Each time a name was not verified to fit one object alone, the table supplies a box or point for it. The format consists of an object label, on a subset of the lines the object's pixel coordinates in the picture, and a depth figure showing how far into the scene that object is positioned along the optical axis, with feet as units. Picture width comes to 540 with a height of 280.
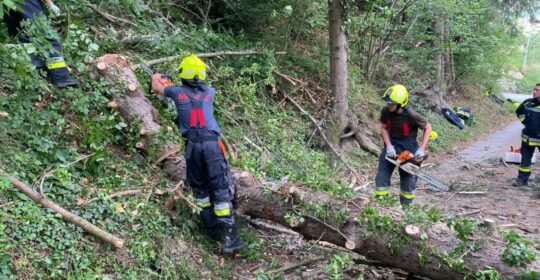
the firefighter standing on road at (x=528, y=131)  25.14
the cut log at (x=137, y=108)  16.10
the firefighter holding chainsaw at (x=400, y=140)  18.53
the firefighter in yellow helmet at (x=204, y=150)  14.17
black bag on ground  48.78
